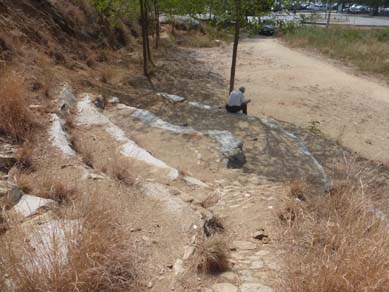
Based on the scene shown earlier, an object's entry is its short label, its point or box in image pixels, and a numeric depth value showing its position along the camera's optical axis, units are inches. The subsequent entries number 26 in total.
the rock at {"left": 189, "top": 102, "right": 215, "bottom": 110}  322.7
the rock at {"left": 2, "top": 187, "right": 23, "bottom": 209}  110.7
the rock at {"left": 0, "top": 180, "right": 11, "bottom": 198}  117.2
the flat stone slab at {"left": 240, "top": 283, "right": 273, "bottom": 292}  92.9
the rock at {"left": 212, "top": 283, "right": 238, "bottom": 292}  93.3
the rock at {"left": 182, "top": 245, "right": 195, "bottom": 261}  104.7
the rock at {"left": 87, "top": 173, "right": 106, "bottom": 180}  145.9
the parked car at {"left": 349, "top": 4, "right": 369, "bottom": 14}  2410.2
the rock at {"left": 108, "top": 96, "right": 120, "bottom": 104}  308.2
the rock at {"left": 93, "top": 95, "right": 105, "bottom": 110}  282.6
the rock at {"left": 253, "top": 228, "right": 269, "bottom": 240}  123.0
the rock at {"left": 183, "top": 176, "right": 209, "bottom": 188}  169.6
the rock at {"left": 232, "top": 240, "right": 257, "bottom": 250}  117.3
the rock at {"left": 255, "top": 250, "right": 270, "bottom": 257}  111.8
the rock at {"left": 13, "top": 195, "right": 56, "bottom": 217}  108.6
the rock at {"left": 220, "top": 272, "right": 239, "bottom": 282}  98.1
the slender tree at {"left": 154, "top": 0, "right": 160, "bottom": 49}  629.9
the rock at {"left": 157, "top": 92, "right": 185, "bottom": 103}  341.0
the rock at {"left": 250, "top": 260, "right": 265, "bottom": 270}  104.3
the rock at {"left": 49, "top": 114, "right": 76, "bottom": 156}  169.3
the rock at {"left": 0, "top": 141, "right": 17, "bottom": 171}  142.7
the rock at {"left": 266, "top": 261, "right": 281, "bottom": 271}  102.2
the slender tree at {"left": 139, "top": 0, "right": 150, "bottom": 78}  424.3
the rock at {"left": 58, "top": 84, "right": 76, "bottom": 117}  235.4
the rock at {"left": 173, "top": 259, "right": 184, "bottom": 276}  97.7
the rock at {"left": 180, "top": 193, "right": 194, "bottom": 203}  145.8
